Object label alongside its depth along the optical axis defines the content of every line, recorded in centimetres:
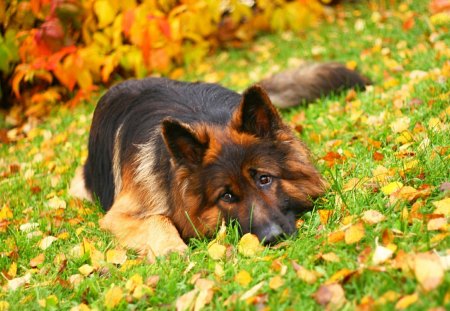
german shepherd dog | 409
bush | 799
